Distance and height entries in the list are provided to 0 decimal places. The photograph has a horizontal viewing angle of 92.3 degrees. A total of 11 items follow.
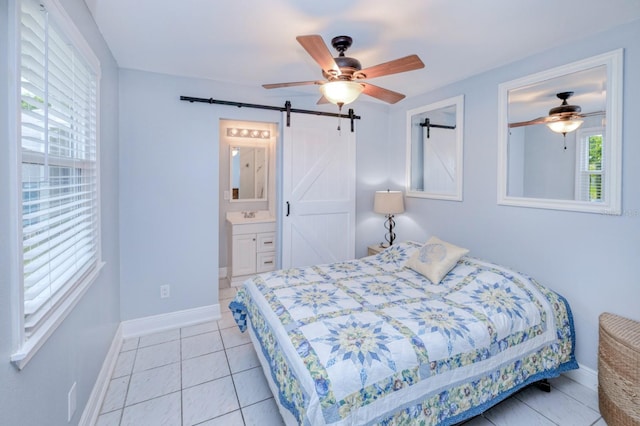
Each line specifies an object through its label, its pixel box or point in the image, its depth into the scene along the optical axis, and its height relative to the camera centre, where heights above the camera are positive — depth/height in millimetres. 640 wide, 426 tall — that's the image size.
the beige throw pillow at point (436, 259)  2491 -480
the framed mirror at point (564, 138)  2088 +510
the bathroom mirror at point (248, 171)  4652 +476
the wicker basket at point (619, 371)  1682 -966
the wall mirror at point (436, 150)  3184 +599
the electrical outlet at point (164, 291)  3077 -905
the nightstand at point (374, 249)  3843 -593
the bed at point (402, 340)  1411 -757
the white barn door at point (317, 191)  3604 +128
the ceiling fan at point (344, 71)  1907 +875
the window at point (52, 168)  1156 +155
